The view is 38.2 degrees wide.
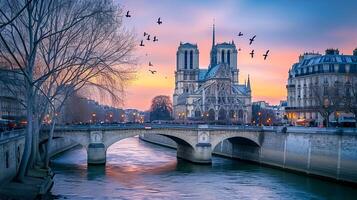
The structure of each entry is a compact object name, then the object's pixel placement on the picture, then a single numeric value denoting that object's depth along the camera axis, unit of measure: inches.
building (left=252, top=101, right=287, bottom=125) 5413.9
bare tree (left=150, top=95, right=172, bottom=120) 6023.6
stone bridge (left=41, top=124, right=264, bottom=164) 2186.3
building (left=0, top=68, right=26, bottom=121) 2721.7
